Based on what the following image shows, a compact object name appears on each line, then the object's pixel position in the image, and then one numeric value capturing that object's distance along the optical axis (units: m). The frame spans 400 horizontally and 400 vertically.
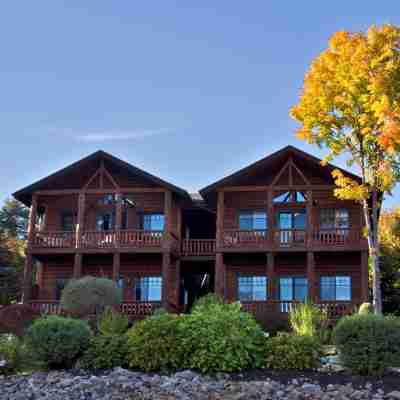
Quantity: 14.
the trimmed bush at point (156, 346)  17.56
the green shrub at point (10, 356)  19.00
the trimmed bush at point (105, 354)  18.14
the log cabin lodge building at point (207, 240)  31.16
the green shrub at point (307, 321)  19.22
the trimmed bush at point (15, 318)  28.00
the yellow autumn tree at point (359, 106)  25.84
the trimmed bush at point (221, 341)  17.14
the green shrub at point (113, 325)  20.53
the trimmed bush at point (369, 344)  16.59
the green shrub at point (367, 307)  25.38
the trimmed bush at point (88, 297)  27.78
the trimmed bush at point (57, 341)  18.58
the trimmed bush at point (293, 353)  17.16
